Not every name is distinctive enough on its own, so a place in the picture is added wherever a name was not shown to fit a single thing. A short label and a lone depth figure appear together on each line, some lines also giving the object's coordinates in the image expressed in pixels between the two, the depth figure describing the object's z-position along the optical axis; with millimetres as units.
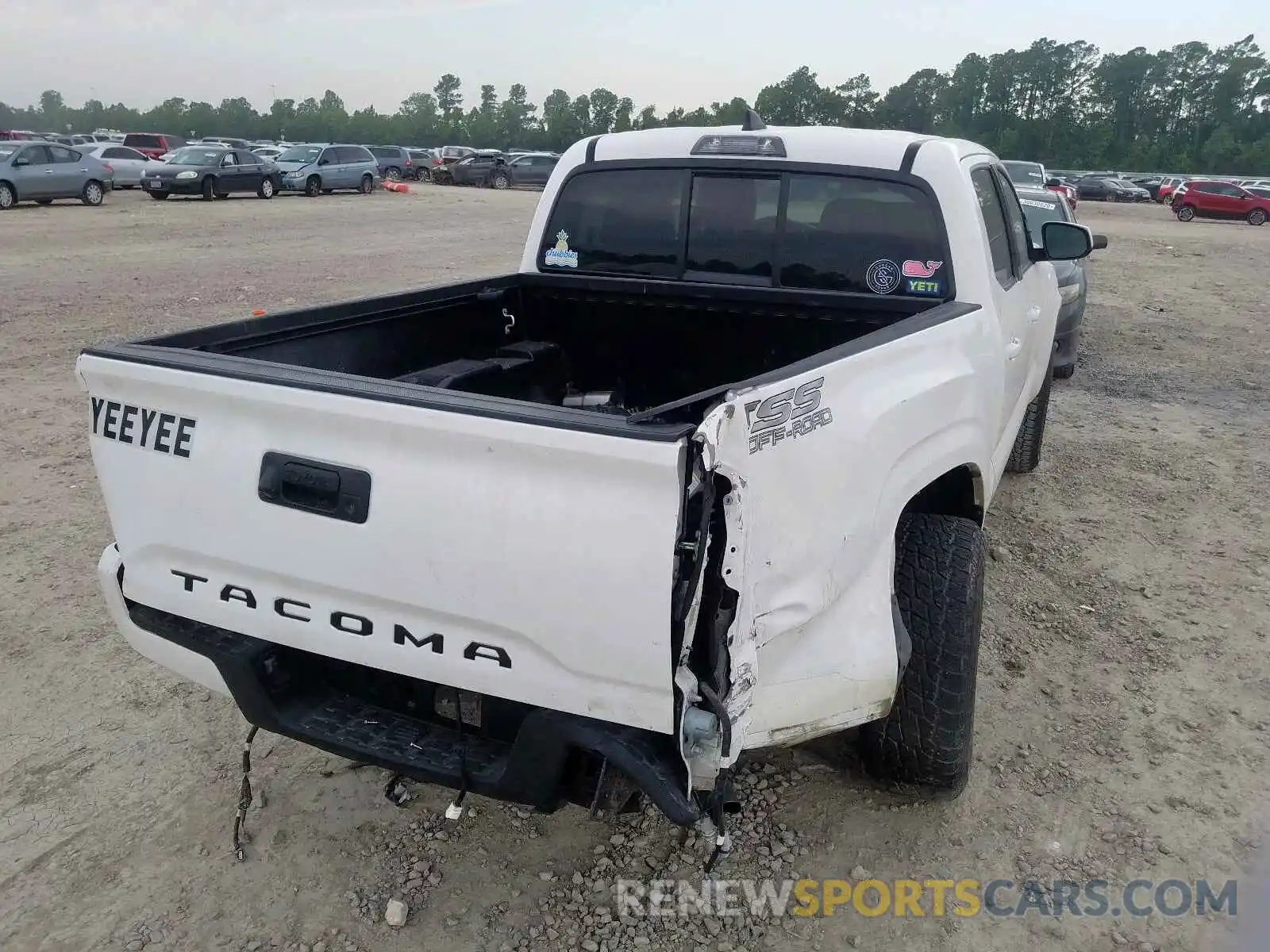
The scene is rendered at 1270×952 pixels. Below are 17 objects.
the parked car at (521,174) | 39125
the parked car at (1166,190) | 46906
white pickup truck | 1954
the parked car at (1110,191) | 48188
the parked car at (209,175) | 24422
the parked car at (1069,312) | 7750
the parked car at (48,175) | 20891
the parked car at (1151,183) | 52606
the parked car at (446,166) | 40406
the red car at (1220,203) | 32531
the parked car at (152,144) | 37812
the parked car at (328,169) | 28719
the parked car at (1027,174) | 18297
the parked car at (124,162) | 26734
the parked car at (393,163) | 40094
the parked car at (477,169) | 38625
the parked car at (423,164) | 42156
